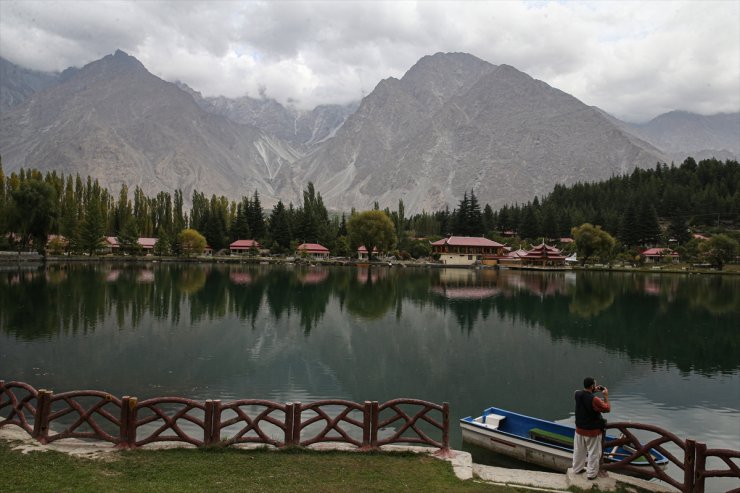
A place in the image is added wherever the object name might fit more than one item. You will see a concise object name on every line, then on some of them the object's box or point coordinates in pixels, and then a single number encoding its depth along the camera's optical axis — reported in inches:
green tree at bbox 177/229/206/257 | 4525.1
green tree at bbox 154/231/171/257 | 4449.6
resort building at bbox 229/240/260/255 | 4884.4
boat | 476.1
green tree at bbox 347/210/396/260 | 4291.3
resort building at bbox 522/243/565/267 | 4325.8
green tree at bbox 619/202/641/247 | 4719.5
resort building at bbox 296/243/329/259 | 4670.3
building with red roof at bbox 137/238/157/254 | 4804.9
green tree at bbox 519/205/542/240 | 5511.8
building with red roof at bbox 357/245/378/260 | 4909.9
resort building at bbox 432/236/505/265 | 4689.0
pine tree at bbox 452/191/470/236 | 5452.8
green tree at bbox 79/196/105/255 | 4052.7
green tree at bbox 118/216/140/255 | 4411.9
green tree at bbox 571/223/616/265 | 4045.3
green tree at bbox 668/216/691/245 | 4681.1
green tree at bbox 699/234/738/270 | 3690.9
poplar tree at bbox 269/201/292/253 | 4785.9
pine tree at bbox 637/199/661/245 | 4692.4
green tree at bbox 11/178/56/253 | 3371.1
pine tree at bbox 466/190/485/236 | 5447.8
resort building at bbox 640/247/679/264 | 4335.6
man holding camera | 428.8
